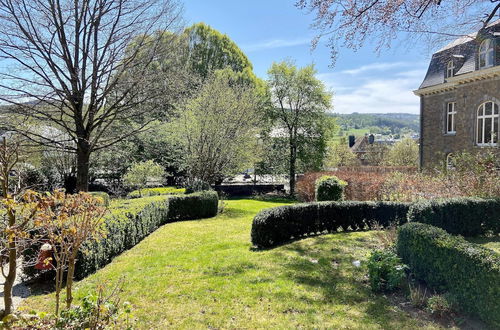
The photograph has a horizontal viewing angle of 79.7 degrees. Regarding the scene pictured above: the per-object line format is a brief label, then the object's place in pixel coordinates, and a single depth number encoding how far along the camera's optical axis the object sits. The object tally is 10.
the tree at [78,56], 8.55
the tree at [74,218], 3.08
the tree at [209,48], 27.84
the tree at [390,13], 6.64
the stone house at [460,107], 16.14
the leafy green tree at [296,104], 25.30
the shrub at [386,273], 4.65
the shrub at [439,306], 3.91
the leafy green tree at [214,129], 15.43
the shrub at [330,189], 11.54
